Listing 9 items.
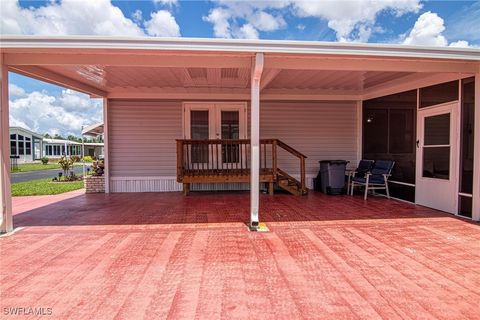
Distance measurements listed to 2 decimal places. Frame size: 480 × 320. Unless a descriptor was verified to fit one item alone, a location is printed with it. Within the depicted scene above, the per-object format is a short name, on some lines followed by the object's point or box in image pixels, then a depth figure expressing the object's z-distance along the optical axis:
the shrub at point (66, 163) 11.68
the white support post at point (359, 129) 7.73
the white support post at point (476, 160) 4.47
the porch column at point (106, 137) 7.28
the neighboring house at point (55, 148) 32.38
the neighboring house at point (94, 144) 10.80
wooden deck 6.79
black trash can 7.05
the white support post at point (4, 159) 3.83
